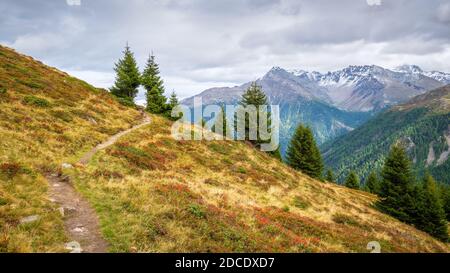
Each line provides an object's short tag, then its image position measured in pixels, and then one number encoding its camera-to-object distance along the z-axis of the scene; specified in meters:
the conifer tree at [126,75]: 50.88
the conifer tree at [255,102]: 52.75
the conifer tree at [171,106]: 52.57
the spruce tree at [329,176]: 83.38
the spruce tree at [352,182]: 77.19
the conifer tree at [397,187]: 40.00
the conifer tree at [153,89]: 52.28
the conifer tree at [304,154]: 56.41
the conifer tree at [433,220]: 40.12
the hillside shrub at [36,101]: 26.95
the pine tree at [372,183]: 74.47
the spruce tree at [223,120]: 61.38
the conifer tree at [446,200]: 63.47
